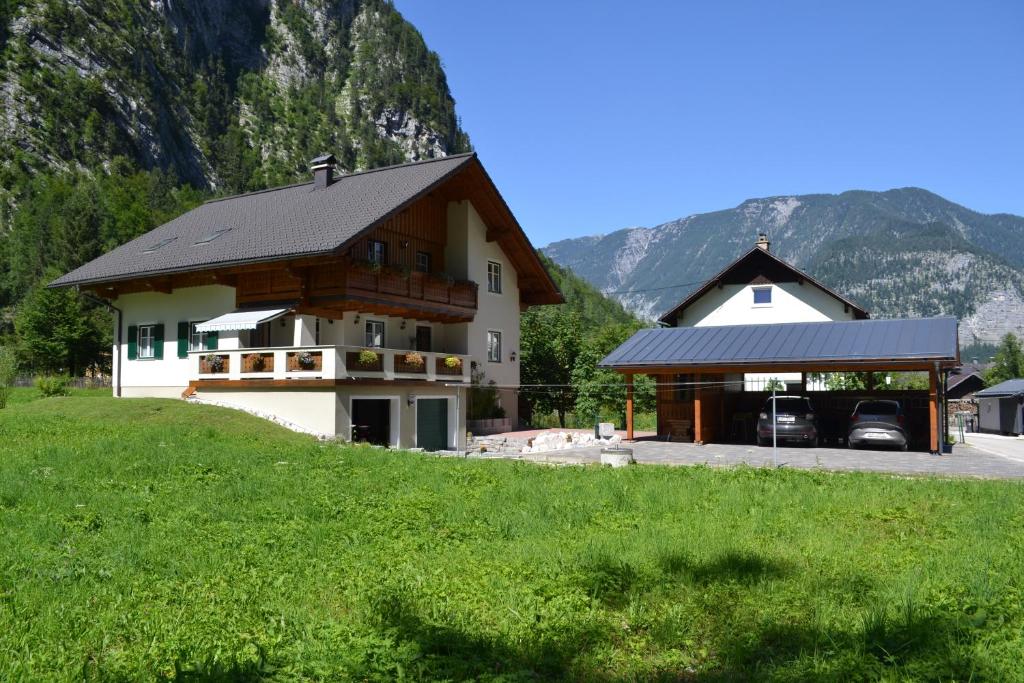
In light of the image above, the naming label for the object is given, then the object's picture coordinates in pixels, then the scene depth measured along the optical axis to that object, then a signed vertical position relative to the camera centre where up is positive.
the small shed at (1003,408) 42.21 -2.13
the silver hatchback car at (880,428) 24.91 -1.76
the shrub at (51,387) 31.03 -0.55
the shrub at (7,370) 32.91 +0.12
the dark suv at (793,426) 26.16 -1.76
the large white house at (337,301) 25.03 +2.54
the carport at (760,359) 24.03 +0.38
